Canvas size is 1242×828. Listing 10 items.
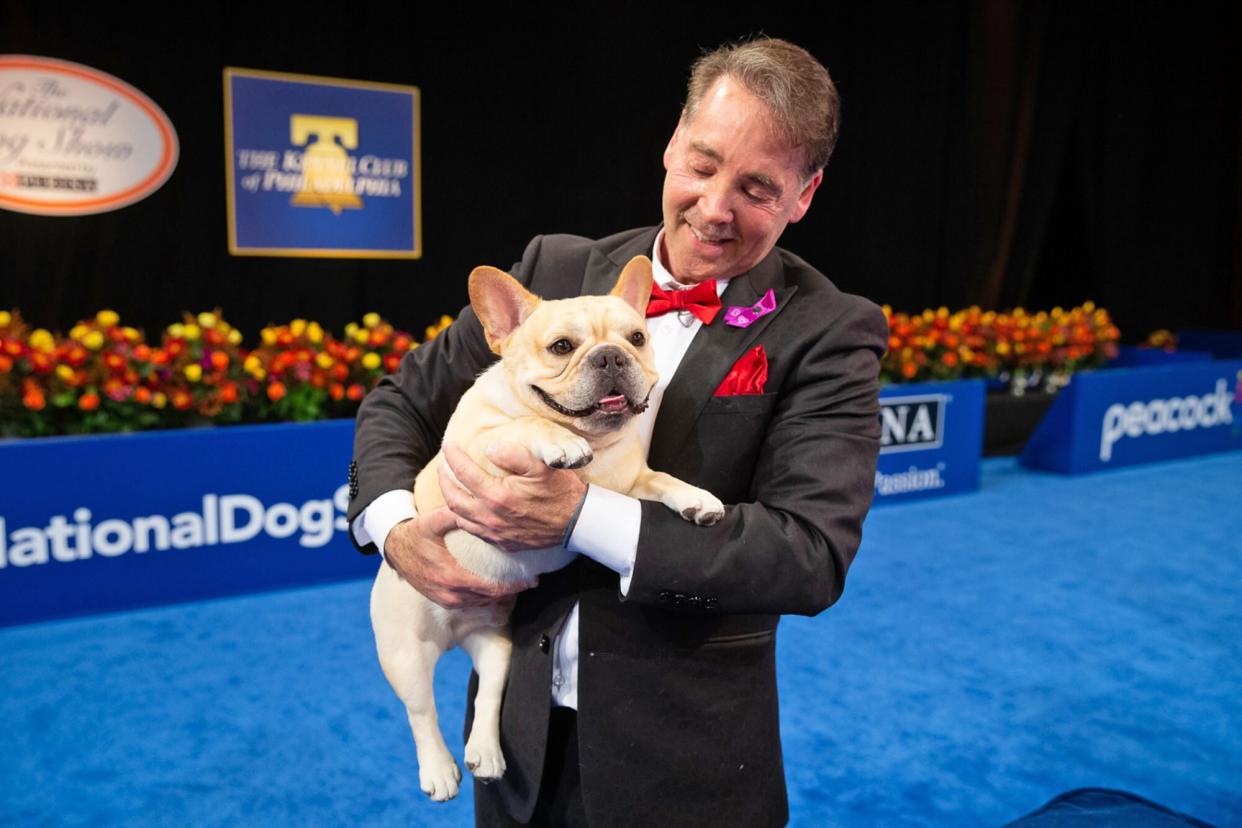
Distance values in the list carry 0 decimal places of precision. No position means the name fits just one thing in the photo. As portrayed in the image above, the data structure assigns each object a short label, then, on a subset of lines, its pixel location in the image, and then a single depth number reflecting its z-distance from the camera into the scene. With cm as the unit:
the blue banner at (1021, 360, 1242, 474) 687
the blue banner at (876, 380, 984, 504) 595
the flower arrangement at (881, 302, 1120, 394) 637
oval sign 515
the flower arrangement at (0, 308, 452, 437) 400
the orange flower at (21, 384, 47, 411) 389
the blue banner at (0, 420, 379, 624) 384
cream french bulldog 128
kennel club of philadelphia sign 568
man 124
